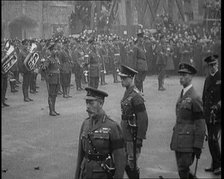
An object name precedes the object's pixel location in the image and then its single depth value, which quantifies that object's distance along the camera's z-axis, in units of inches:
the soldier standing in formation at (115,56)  621.3
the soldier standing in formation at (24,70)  467.7
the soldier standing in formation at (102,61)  570.9
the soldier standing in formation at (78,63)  544.4
